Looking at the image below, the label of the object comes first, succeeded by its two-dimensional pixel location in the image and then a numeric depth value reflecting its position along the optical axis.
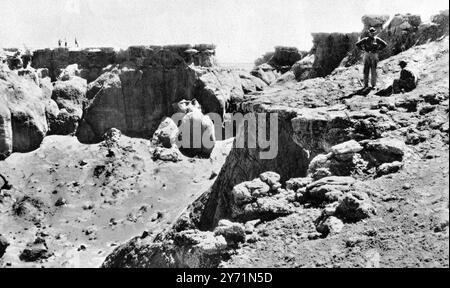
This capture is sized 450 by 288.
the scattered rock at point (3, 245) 35.66
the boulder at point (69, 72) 55.09
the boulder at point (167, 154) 50.69
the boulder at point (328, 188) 12.74
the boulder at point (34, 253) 35.69
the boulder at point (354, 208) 11.59
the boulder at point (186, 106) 54.09
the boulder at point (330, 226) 11.45
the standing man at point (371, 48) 17.89
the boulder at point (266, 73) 64.31
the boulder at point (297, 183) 14.29
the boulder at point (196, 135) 52.16
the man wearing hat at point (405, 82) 16.77
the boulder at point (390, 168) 13.00
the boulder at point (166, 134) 52.25
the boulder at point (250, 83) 60.09
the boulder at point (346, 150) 14.30
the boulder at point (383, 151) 13.59
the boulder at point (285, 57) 66.50
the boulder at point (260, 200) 13.23
